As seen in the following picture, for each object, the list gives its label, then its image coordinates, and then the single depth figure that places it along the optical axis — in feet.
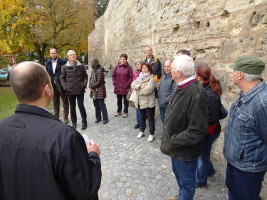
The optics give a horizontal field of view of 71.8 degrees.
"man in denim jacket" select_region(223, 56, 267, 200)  5.12
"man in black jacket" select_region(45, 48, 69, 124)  16.02
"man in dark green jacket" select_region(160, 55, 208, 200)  6.07
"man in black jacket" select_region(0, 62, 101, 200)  3.41
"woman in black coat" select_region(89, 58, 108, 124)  15.83
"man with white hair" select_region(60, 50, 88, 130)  14.78
